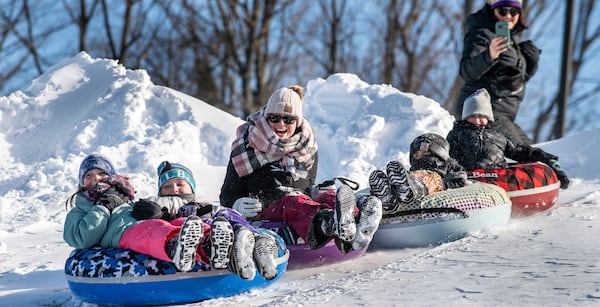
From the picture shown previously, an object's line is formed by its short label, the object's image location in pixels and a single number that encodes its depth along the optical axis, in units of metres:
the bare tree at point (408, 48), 41.19
